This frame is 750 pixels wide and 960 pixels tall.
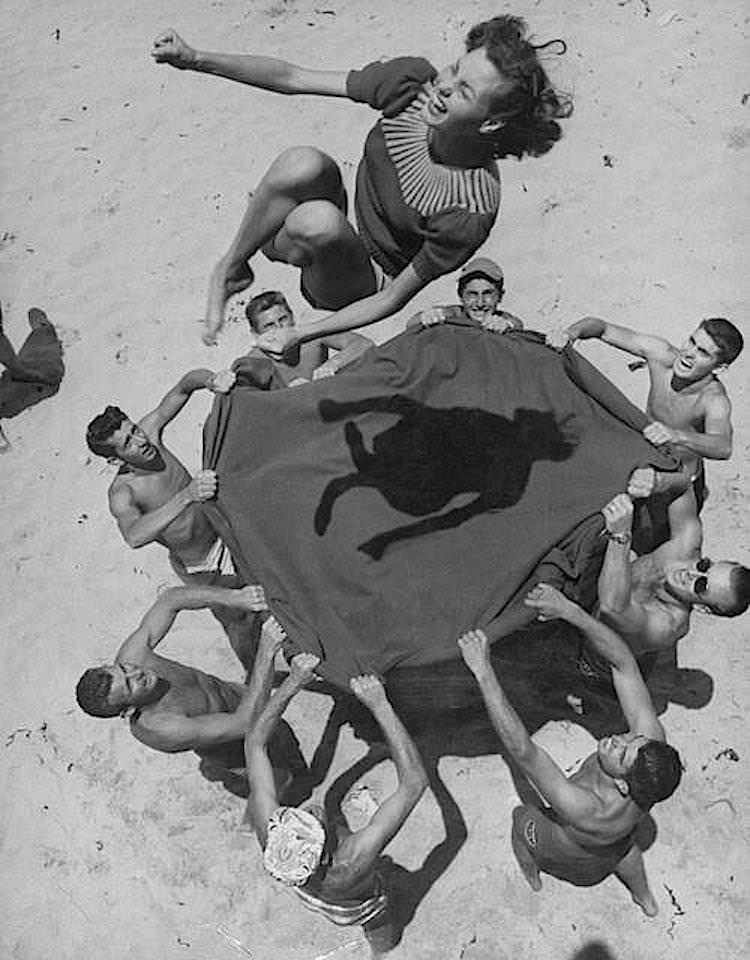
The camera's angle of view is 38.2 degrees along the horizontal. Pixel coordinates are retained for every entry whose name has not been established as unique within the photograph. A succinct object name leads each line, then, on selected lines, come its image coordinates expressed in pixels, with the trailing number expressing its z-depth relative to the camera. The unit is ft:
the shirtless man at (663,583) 11.53
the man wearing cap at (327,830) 10.43
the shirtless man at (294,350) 13.80
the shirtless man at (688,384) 12.55
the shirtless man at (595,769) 10.87
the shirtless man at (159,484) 12.56
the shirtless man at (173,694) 11.75
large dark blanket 11.57
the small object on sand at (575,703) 13.88
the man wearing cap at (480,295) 13.56
